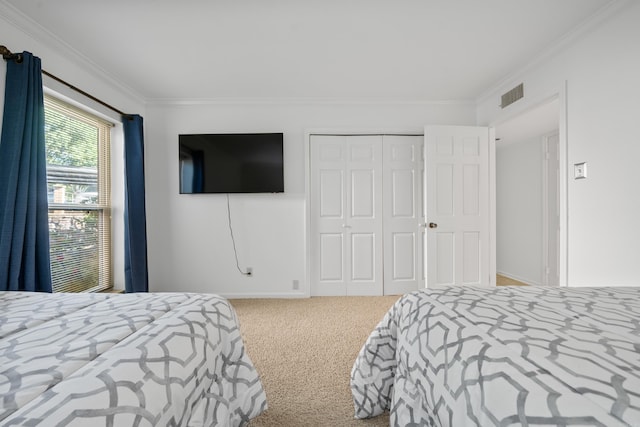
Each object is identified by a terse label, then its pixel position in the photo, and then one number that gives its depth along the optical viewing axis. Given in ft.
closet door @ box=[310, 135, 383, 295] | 10.99
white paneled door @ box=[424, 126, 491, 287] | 10.07
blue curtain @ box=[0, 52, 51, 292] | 5.66
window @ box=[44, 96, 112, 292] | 7.59
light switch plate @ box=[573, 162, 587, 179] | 6.85
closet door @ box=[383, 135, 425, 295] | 11.07
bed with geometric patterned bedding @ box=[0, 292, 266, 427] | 1.78
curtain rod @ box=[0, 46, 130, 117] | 5.88
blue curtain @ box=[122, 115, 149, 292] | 9.45
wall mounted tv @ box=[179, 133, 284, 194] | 10.52
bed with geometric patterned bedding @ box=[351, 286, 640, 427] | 1.74
